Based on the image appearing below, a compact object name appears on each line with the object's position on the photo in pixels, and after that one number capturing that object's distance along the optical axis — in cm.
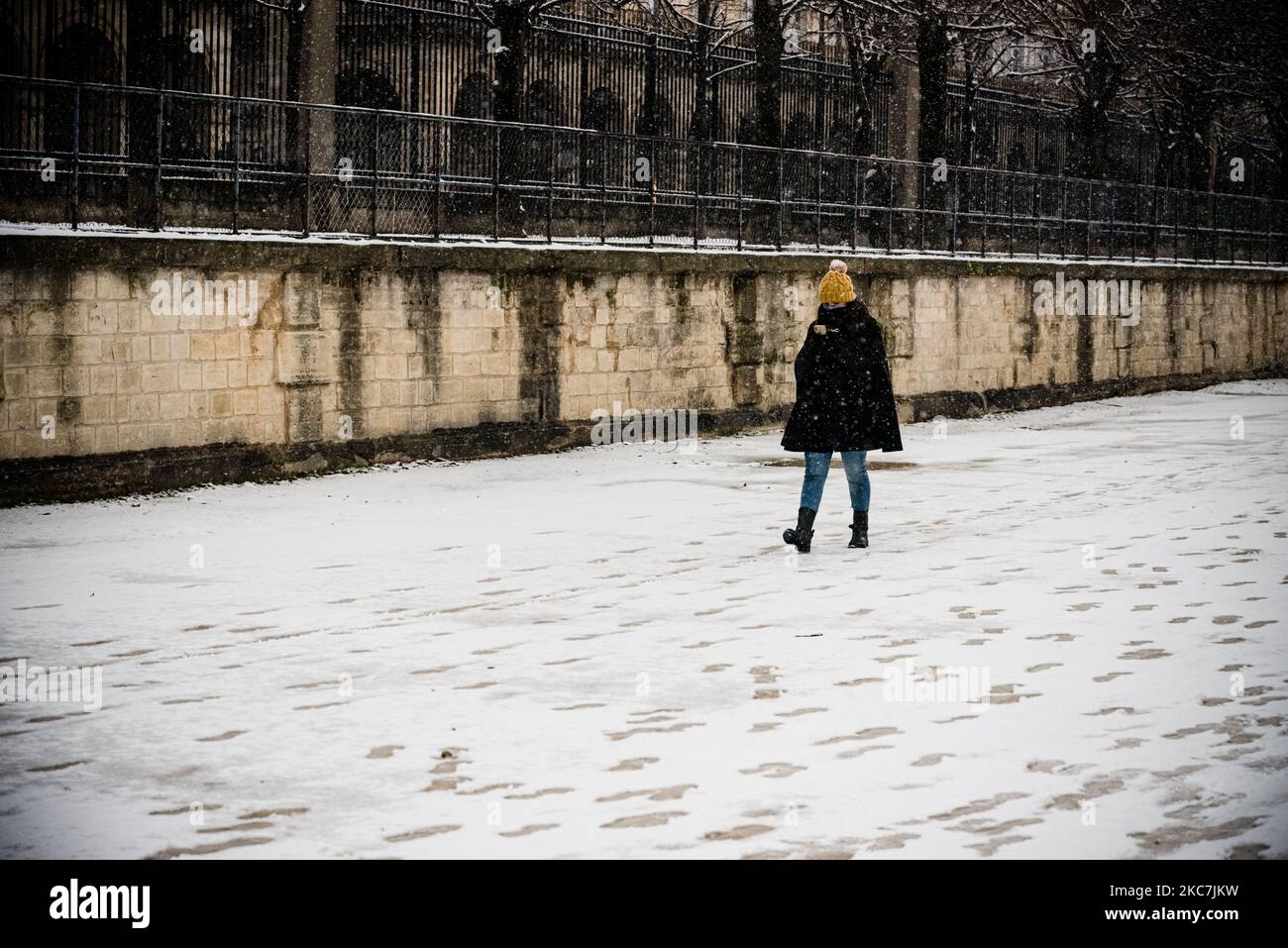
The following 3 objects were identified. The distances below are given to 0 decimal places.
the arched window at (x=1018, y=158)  3112
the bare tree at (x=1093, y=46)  3158
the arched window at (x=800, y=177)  2186
